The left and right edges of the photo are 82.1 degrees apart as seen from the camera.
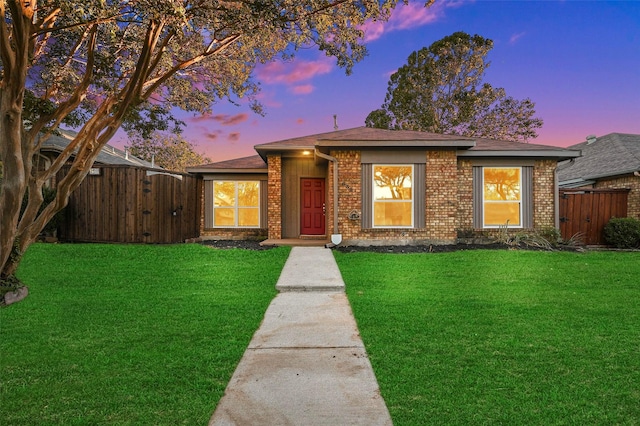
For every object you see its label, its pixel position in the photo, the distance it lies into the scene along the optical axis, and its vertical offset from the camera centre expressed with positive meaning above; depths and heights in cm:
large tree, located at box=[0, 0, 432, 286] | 399 +273
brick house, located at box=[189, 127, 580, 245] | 1088 +83
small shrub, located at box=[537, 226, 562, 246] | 1137 -59
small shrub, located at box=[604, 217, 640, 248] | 1138 -53
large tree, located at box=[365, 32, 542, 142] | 2445 +810
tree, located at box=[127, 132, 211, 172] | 3700 +672
